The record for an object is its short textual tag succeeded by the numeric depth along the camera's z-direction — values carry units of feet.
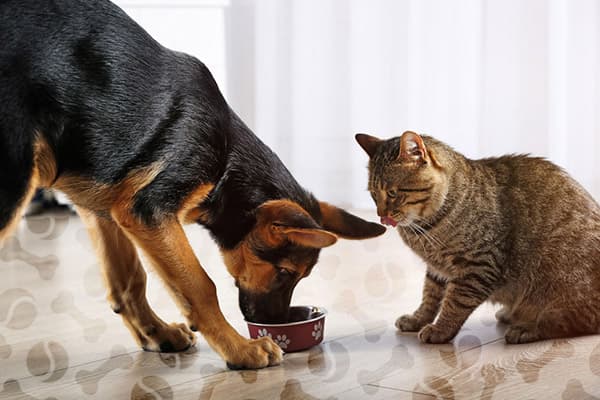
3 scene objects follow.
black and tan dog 7.38
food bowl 7.87
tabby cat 8.08
